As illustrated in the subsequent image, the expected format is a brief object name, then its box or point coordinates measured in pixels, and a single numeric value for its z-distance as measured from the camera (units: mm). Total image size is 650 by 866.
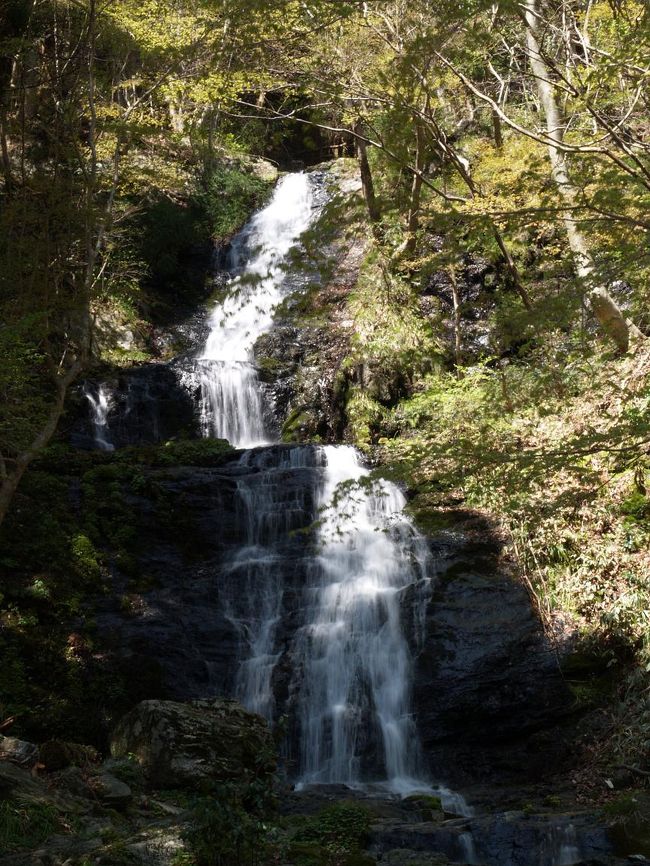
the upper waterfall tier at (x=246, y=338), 16281
